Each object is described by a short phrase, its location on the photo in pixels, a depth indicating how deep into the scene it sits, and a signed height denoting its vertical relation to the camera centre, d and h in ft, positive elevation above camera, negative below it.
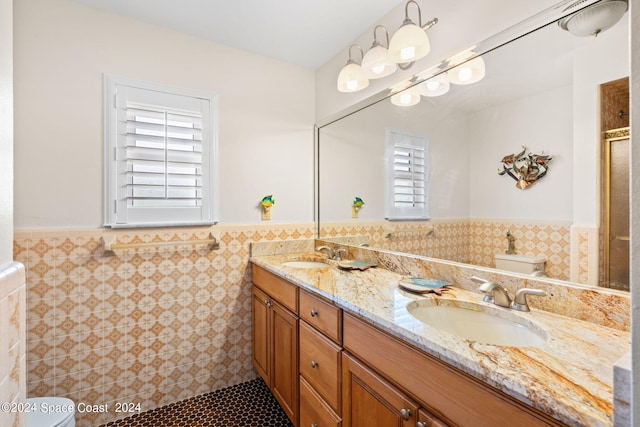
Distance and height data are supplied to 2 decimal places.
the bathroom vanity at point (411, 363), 2.09 -1.32
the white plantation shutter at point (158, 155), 5.86 +1.25
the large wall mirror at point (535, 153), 3.13 +0.78
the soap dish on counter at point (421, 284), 4.26 -1.04
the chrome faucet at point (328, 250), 7.25 -0.86
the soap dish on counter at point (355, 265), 5.90 -1.01
